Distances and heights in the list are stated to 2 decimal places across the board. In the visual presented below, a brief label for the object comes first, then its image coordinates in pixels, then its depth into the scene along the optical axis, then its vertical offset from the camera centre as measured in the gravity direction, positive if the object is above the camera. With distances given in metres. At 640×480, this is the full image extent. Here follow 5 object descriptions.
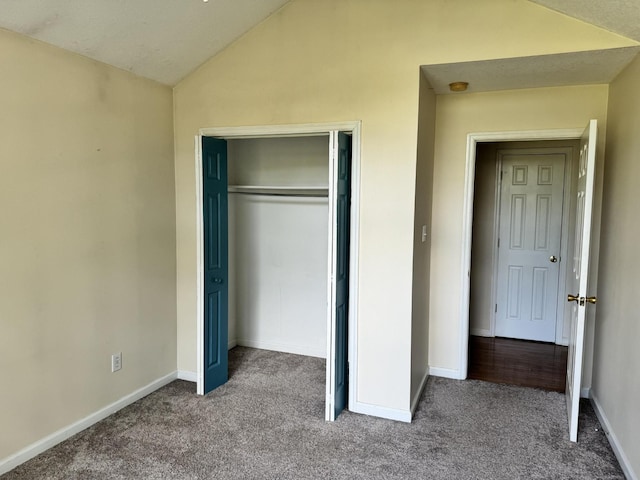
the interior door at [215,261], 3.38 -0.39
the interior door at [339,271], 2.91 -0.40
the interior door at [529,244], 4.85 -0.32
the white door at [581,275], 2.66 -0.37
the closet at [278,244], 4.23 -0.30
